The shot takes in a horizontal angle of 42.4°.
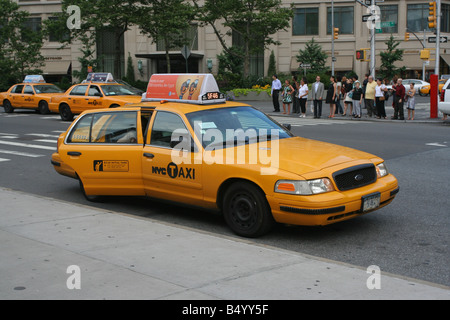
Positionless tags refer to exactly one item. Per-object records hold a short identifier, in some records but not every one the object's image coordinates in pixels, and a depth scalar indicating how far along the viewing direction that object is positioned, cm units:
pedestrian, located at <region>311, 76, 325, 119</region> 2430
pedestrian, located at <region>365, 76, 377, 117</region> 2391
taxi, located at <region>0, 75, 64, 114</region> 2795
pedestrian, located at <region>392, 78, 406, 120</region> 2278
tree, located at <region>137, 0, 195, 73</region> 3991
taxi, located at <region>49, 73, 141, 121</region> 2234
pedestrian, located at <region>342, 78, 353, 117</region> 2478
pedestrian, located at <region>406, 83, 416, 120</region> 2325
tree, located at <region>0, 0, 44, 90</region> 4581
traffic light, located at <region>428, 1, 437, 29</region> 2769
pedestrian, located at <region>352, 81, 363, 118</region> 2409
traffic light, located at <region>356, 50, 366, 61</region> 3005
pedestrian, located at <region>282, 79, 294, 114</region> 2650
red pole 2397
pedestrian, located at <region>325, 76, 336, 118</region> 2412
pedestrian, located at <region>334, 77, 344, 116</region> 2534
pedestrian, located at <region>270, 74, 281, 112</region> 2766
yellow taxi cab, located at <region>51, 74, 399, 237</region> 638
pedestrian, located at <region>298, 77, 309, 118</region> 2533
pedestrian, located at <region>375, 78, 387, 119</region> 2388
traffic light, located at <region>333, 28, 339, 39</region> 4834
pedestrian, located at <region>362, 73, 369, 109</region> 2572
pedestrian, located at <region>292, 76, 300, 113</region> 2716
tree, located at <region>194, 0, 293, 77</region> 4419
